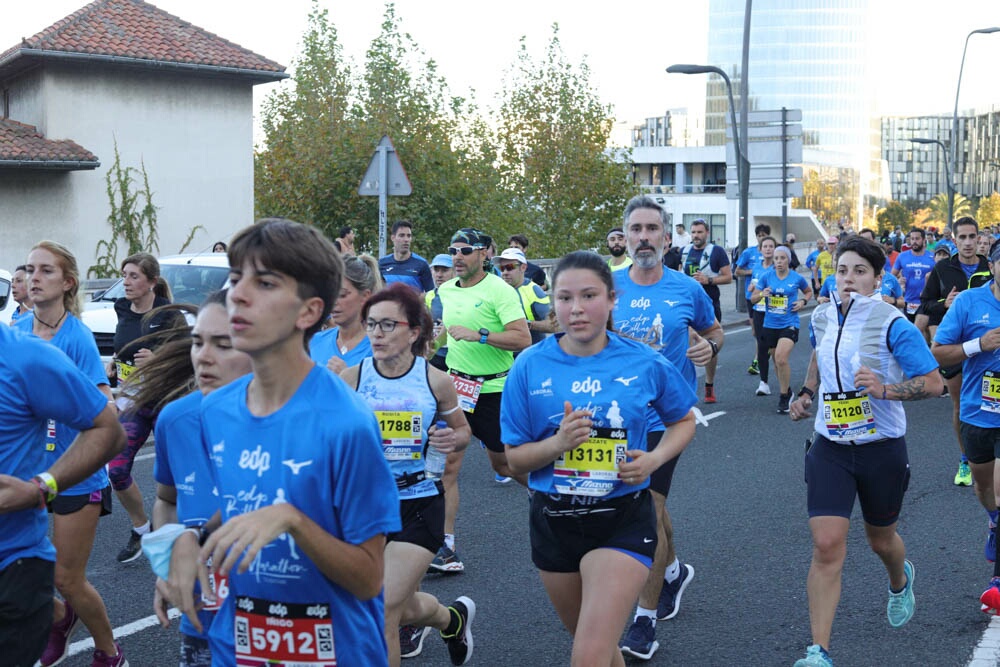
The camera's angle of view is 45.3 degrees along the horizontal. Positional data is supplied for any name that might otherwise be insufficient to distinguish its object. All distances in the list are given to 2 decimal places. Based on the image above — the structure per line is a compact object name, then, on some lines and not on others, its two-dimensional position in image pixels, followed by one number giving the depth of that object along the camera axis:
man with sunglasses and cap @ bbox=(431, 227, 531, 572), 7.83
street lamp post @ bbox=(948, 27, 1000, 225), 40.95
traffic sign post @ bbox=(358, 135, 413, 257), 13.97
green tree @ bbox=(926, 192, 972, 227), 127.44
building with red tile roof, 26.39
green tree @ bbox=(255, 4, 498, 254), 27.22
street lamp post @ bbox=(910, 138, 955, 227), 45.34
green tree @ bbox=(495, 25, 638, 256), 38.44
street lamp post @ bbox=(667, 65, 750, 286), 25.02
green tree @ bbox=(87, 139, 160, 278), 28.03
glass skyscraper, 161.38
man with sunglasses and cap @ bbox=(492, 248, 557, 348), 11.53
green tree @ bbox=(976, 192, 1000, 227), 108.25
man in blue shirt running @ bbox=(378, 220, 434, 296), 13.41
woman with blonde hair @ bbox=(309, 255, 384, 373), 5.44
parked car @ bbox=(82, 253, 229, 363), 12.69
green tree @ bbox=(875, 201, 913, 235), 124.31
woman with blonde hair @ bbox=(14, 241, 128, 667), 4.89
